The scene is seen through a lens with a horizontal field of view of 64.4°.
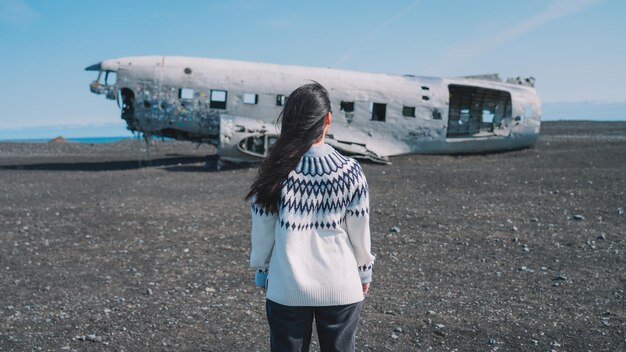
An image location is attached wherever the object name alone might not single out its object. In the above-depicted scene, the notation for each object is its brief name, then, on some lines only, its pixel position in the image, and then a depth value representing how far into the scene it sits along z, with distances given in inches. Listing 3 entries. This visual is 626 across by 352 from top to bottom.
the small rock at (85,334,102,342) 219.8
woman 119.1
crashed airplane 787.4
